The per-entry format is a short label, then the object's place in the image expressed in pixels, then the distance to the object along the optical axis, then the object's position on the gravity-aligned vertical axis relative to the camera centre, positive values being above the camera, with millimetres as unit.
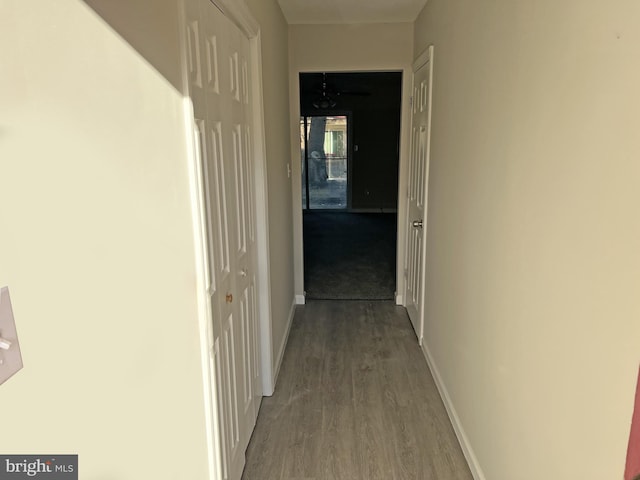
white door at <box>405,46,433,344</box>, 3111 -334
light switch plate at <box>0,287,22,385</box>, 629 -273
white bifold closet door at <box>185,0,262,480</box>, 1456 -239
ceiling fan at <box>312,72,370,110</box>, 7661 +904
